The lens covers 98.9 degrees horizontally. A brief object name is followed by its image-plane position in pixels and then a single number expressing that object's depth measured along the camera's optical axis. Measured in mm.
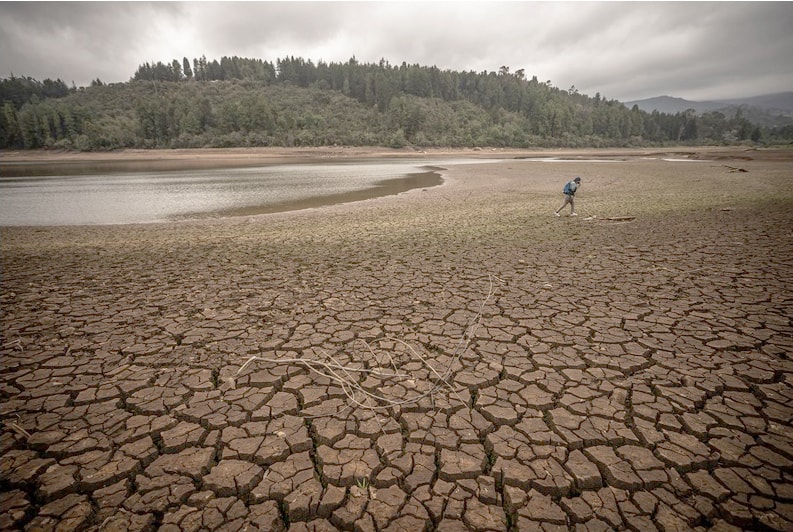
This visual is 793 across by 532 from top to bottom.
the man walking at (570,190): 11953
